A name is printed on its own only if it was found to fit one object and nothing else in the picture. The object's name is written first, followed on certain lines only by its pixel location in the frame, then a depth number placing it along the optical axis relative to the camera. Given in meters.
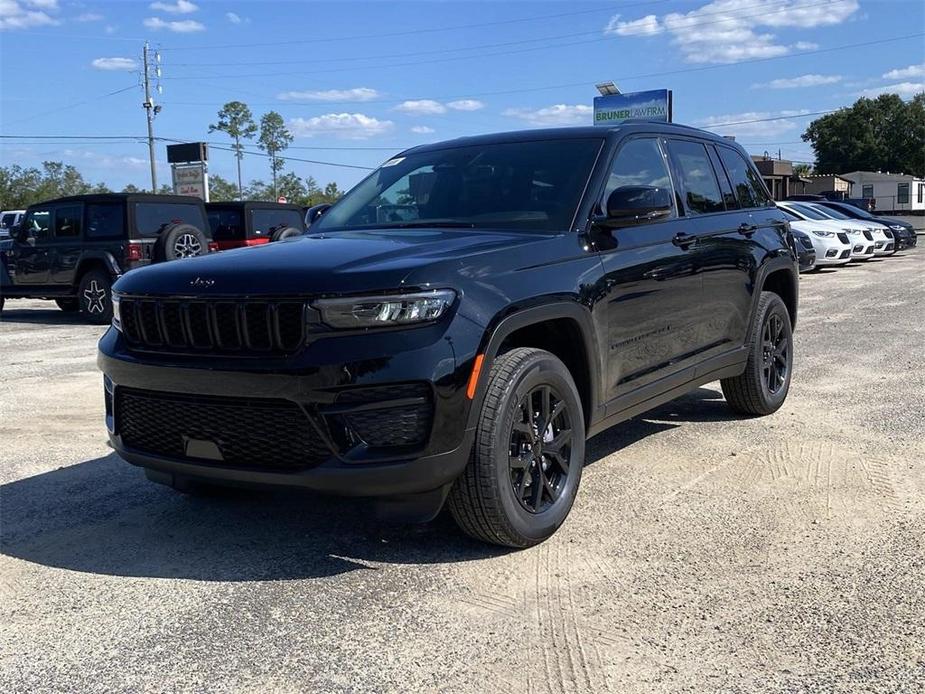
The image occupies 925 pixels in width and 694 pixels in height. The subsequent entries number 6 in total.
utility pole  56.31
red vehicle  15.09
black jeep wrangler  12.99
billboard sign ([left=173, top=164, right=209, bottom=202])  37.47
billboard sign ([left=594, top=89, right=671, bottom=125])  38.62
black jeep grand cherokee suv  3.23
